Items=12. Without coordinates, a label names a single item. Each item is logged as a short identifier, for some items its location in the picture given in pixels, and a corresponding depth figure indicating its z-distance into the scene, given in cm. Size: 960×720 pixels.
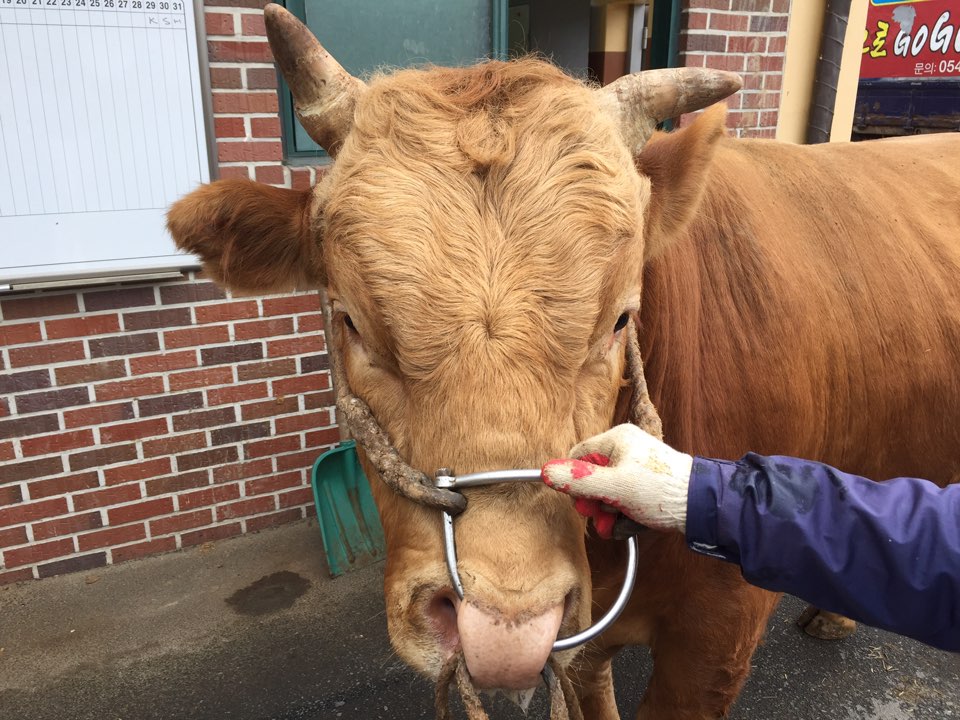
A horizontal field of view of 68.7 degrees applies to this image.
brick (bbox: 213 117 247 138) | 346
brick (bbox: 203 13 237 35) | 332
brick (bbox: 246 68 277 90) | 346
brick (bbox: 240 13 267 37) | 337
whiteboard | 307
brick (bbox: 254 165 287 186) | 360
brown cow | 139
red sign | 1186
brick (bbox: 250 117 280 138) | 353
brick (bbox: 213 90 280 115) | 344
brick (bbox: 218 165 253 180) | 353
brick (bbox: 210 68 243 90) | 340
